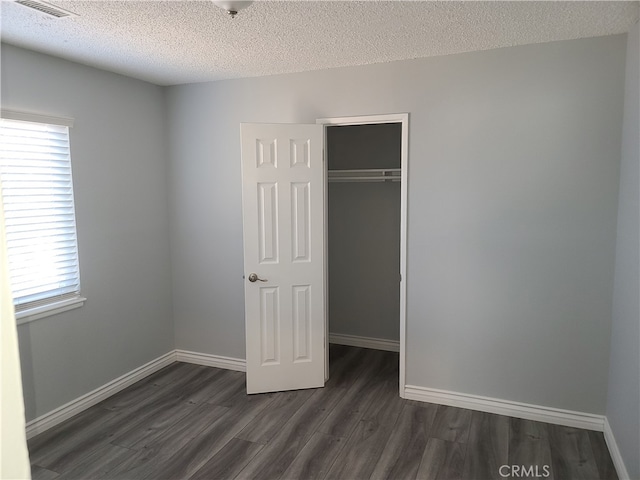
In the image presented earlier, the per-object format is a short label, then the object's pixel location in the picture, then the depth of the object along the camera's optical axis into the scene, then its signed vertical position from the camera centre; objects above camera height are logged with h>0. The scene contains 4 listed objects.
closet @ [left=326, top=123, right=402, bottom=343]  4.40 -0.29
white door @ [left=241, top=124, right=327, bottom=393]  3.43 -0.41
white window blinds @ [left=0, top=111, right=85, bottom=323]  2.83 -0.07
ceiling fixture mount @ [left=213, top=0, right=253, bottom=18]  1.93 +0.89
